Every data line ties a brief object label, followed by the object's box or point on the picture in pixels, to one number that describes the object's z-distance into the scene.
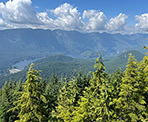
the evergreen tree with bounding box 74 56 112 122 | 13.20
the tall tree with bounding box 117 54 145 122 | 15.75
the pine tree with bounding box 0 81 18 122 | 30.33
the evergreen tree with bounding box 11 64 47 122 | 13.33
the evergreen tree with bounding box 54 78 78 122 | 16.84
